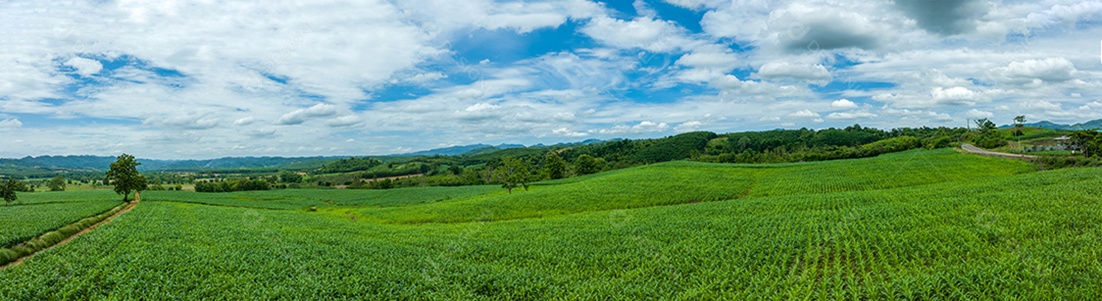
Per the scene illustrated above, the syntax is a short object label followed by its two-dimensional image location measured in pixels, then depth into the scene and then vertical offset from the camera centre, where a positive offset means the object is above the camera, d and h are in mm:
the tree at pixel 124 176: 58531 -481
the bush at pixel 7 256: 21734 -4013
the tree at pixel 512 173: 75000 -3097
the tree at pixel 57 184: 101188 -2009
